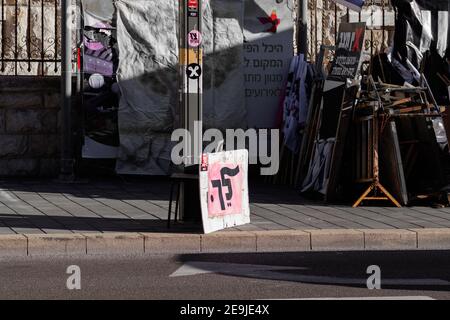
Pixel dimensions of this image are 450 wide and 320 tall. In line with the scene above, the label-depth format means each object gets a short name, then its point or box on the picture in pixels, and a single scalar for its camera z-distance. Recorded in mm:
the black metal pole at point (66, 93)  15469
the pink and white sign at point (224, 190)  11398
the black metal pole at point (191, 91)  11812
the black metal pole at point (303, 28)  17078
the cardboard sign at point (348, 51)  14461
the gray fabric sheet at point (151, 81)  16156
